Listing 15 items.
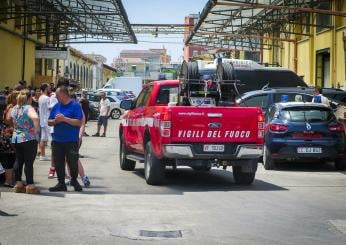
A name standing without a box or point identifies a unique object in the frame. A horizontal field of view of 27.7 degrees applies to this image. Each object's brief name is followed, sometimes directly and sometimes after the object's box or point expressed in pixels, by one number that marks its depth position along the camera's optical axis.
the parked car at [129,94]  48.60
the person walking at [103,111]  26.83
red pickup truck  11.98
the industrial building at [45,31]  34.00
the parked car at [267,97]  18.20
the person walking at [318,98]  18.02
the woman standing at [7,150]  11.91
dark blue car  15.67
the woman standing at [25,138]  11.17
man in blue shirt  11.57
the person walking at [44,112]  17.05
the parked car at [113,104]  43.69
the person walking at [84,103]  20.11
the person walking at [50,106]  13.45
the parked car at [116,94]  45.02
